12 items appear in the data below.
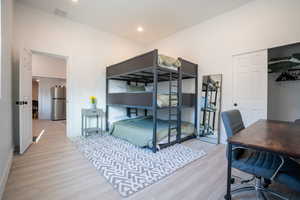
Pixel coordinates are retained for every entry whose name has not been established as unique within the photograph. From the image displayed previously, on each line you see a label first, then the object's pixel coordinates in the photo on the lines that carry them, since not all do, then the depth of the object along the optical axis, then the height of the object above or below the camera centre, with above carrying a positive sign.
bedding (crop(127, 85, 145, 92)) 4.36 +0.32
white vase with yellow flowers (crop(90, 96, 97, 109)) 3.89 -0.13
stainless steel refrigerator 6.45 -0.27
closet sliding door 2.73 +0.29
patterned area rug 1.71 -1.06
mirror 3.36 -0.27
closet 2.74 +0.33
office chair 1.10 -0.62
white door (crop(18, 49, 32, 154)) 2.54 -0.05
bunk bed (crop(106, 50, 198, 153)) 2.73 -0.09
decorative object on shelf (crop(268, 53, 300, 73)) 2.68 +0.73
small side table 3.71 -0.59
